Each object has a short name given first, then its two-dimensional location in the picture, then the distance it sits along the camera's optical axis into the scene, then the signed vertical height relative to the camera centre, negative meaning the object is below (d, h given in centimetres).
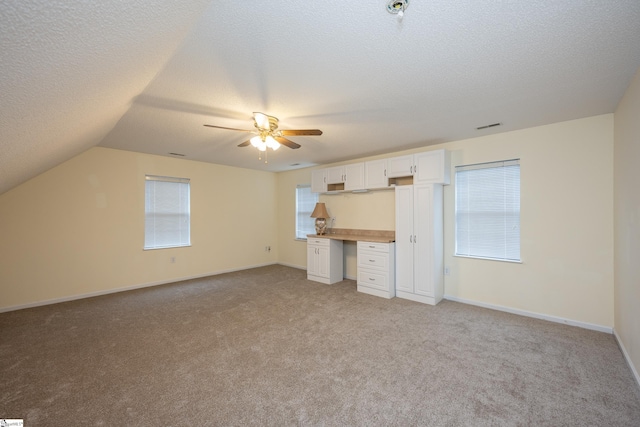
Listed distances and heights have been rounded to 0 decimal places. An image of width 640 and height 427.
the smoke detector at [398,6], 136 +112
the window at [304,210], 634 +9
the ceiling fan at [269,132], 271 +90
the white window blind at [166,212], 488 +3
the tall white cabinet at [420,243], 387 -46
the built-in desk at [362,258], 425 -83
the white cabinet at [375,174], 454 +72
